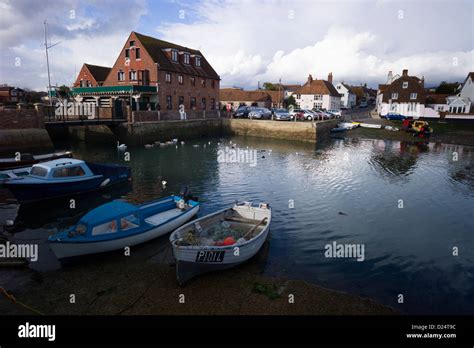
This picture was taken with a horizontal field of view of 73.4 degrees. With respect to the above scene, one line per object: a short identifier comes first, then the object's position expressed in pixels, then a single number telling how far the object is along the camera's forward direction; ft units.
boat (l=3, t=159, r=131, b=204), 59.57
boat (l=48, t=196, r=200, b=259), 38.63
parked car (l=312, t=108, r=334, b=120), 188.07
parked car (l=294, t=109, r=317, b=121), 179.93
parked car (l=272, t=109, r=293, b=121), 180.93
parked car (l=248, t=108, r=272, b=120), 189.57
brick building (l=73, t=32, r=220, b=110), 156.19
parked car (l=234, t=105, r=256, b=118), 198.08
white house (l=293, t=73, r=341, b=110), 288.51
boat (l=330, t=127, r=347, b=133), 189.78
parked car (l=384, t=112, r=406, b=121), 217.97
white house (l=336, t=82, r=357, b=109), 374.63
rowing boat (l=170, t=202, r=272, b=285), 34.94
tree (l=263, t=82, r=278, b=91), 395.44
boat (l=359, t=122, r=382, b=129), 193.36
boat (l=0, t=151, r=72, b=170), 74.01
